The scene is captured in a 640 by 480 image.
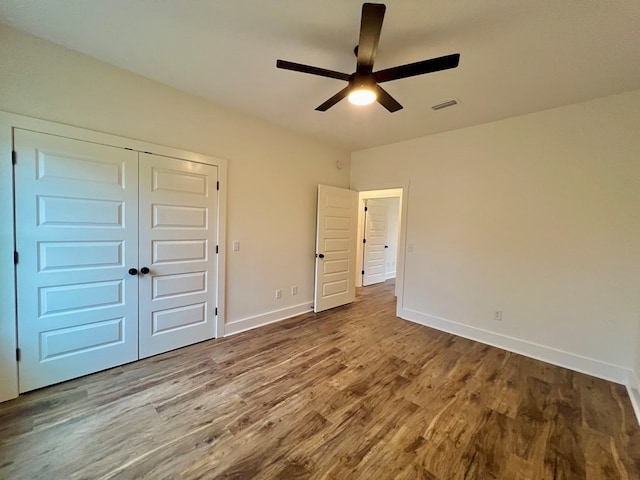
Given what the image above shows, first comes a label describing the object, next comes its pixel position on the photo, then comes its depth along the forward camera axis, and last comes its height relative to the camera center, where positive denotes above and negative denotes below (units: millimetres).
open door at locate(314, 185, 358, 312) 4113 -320
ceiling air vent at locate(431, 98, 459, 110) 2666 +1391
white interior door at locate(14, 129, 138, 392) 2004 -327
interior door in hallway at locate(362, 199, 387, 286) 6193 -323
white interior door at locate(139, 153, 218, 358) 2572 -324
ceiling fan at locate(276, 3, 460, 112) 1374 +1063
